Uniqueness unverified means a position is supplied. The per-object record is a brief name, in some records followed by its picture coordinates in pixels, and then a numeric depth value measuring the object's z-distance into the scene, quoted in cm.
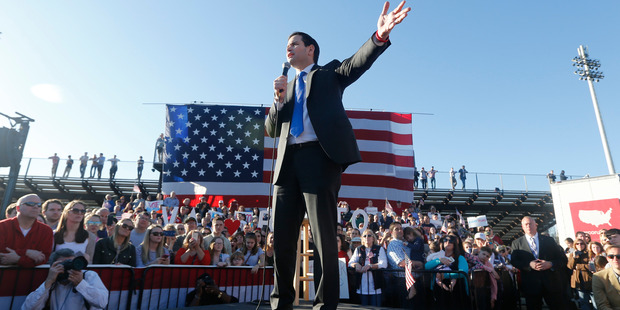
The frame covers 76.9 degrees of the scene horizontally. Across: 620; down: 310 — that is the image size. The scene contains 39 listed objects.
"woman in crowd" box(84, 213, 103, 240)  519
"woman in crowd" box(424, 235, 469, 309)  532
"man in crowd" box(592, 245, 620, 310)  484
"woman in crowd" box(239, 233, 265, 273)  653
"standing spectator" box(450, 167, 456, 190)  2077
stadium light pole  1713
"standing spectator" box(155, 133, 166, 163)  1730
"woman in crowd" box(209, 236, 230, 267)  602
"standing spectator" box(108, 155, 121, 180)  1841
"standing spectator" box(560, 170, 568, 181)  1997
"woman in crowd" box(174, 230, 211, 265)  551
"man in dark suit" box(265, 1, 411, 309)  188
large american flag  1573
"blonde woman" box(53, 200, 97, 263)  424
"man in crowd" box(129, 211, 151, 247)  567
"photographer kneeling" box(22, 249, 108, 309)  340
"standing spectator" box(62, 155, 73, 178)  1856
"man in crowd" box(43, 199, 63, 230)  493
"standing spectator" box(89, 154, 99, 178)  1834
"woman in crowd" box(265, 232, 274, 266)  559
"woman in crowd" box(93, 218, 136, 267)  468
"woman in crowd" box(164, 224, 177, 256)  595
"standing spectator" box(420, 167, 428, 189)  2061
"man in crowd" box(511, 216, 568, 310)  541
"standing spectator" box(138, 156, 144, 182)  1862
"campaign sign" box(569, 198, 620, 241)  1105
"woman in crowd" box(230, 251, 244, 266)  623
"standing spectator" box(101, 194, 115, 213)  1223
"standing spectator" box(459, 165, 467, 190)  2080
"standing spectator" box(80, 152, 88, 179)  1845
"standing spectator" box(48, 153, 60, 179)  1854
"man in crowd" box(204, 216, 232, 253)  662
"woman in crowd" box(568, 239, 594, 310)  633
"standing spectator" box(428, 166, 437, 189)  2044
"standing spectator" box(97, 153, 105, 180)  1839
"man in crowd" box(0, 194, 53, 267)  363
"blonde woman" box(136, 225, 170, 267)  509
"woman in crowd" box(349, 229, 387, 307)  584
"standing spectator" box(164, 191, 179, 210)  1308
